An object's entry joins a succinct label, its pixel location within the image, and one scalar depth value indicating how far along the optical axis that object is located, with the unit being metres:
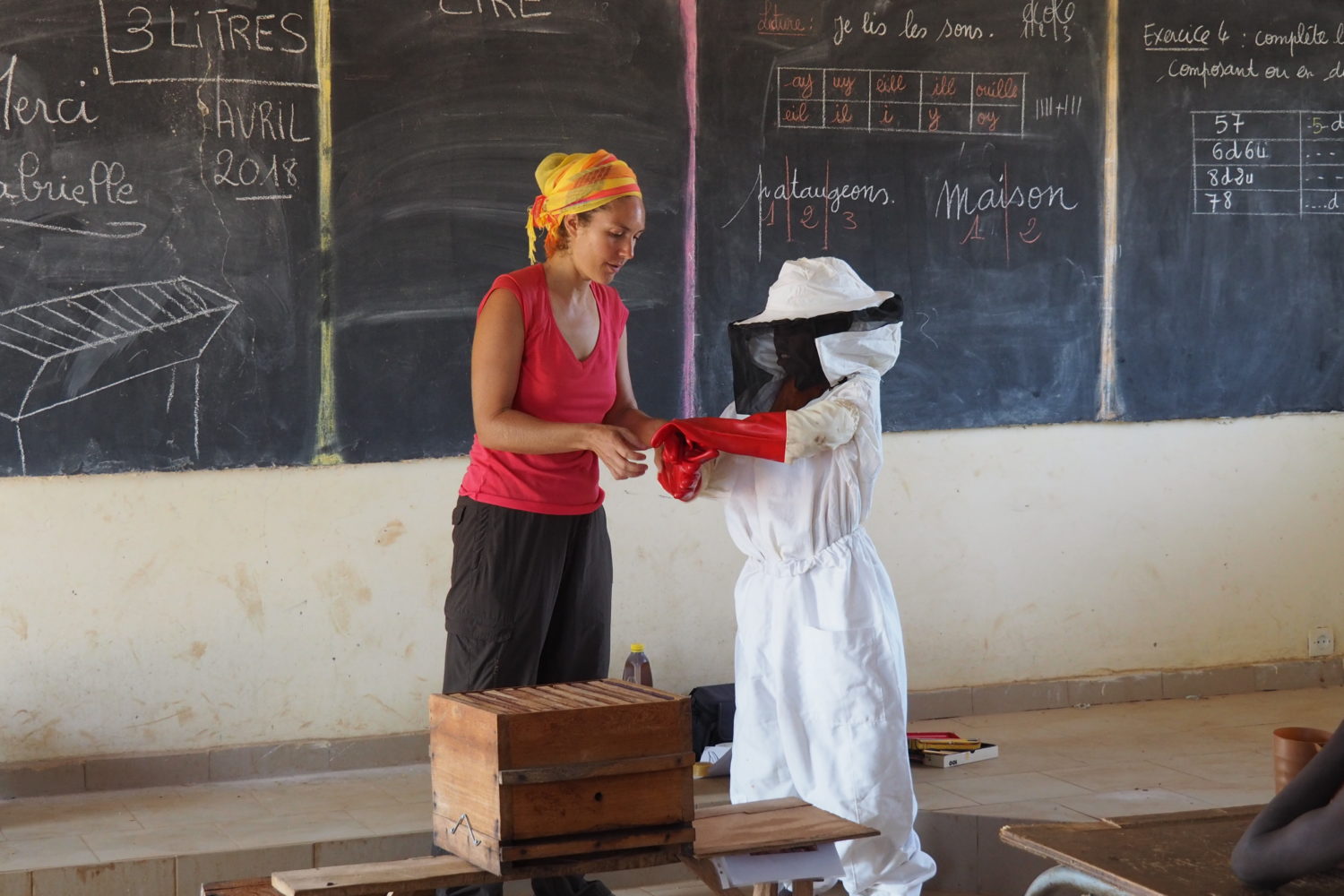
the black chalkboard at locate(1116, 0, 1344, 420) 5.17
